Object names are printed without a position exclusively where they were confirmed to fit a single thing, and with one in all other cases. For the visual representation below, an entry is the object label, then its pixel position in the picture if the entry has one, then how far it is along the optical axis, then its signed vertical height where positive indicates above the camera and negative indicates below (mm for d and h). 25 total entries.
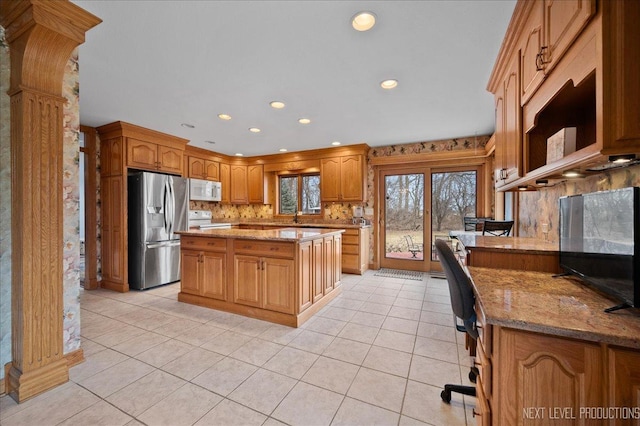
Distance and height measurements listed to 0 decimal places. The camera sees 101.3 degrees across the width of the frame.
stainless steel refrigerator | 3980 -268
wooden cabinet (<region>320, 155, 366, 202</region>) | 5074 +658
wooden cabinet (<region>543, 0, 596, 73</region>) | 1056 +836
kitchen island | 2775 -702
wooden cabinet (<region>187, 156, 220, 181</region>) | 5238 +902
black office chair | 1459 -447
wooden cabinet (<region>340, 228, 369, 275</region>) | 4934 -752
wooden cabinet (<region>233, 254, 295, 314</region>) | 2777 -784
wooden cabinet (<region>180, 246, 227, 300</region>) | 3150 -765
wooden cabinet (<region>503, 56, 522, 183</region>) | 1825 +629
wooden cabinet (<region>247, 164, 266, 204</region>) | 6121 +654
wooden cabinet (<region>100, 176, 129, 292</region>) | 3936 -340
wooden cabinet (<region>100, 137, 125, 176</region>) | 3929 +849
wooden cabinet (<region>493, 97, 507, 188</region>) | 2190 +561
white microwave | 4976 +433
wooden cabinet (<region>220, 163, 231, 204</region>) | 5945 +660
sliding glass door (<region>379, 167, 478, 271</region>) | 4879 +18
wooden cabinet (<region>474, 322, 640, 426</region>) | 850 -591
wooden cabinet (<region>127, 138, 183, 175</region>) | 4000 +911
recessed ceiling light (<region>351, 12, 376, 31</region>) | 1723 +1289
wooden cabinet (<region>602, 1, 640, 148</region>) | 926 +473
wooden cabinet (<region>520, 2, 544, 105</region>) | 1450 +949
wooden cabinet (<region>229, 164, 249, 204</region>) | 6160 +629
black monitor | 999 -142
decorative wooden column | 1669 +184
